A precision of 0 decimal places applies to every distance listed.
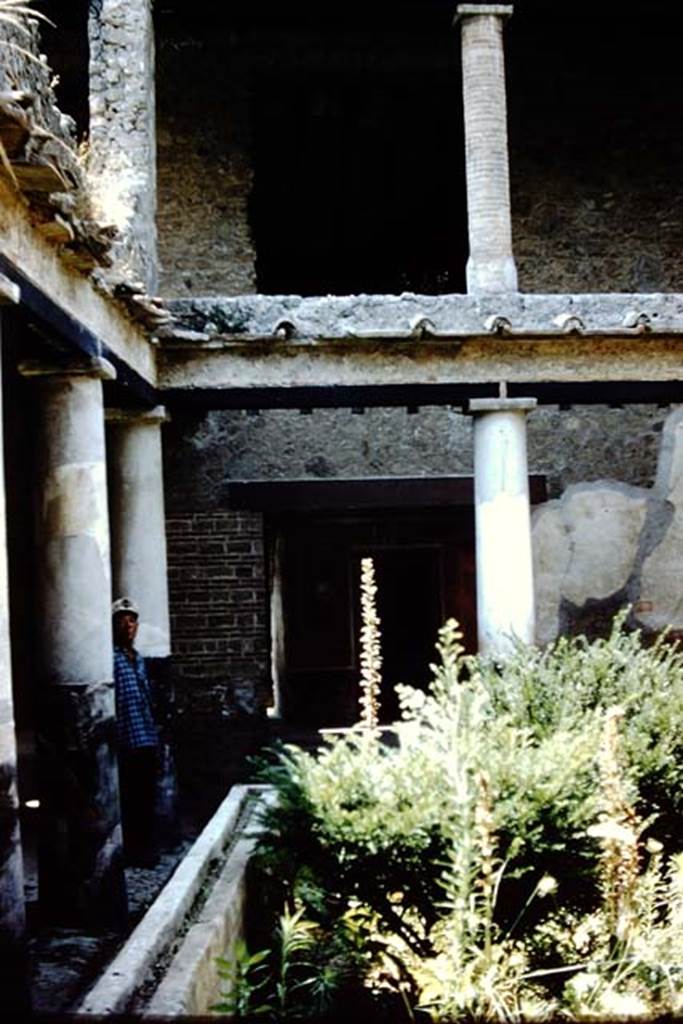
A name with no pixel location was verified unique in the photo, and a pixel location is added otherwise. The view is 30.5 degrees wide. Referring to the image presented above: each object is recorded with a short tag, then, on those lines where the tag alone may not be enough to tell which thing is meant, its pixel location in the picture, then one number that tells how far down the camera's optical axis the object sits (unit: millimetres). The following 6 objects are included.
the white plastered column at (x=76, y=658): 5836
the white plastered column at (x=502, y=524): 7809
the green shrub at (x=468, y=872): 4445
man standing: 7059
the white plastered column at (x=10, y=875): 4090
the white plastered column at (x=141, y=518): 7934
